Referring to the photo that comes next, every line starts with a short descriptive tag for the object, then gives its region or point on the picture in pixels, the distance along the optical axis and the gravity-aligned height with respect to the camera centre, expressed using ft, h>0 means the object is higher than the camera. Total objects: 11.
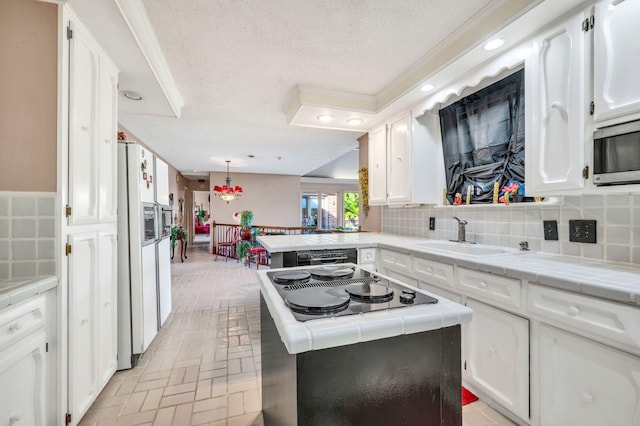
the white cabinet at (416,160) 9.46 +1.79
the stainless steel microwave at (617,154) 4.28 +0.91
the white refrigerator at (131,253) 7.29 -1.02
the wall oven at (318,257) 8.02 -1.28
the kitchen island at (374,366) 2.51 -1.48
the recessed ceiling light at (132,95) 8.52 +3.66
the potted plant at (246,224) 21.83 -0.82
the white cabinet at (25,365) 3.72 -2.16
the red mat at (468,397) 5.92 -3.92
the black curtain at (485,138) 7.05 +2.09
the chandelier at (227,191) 23.45 +1.86
